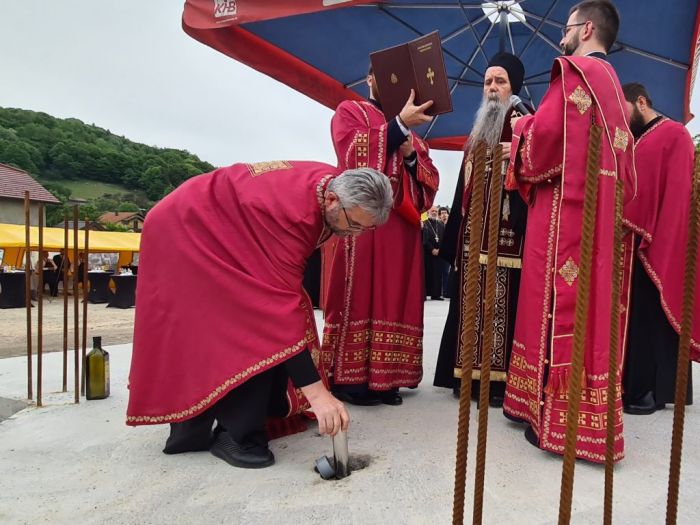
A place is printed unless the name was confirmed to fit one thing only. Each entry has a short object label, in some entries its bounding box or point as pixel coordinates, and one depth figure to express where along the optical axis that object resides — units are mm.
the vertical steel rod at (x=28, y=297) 2845
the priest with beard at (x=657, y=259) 2846
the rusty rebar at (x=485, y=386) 1075
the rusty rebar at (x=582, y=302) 998
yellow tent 14195
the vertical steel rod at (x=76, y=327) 2889
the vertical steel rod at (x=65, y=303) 2917
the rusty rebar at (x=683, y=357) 1217
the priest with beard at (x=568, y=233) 2061
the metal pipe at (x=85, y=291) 2978
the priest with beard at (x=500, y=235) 2836
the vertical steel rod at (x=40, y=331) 2831
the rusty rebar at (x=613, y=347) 1157
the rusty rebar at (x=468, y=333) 1034
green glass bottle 3039
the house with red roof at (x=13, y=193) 34688
